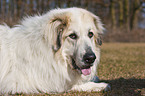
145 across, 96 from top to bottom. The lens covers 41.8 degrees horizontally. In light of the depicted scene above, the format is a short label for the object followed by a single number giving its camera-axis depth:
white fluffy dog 3.31
